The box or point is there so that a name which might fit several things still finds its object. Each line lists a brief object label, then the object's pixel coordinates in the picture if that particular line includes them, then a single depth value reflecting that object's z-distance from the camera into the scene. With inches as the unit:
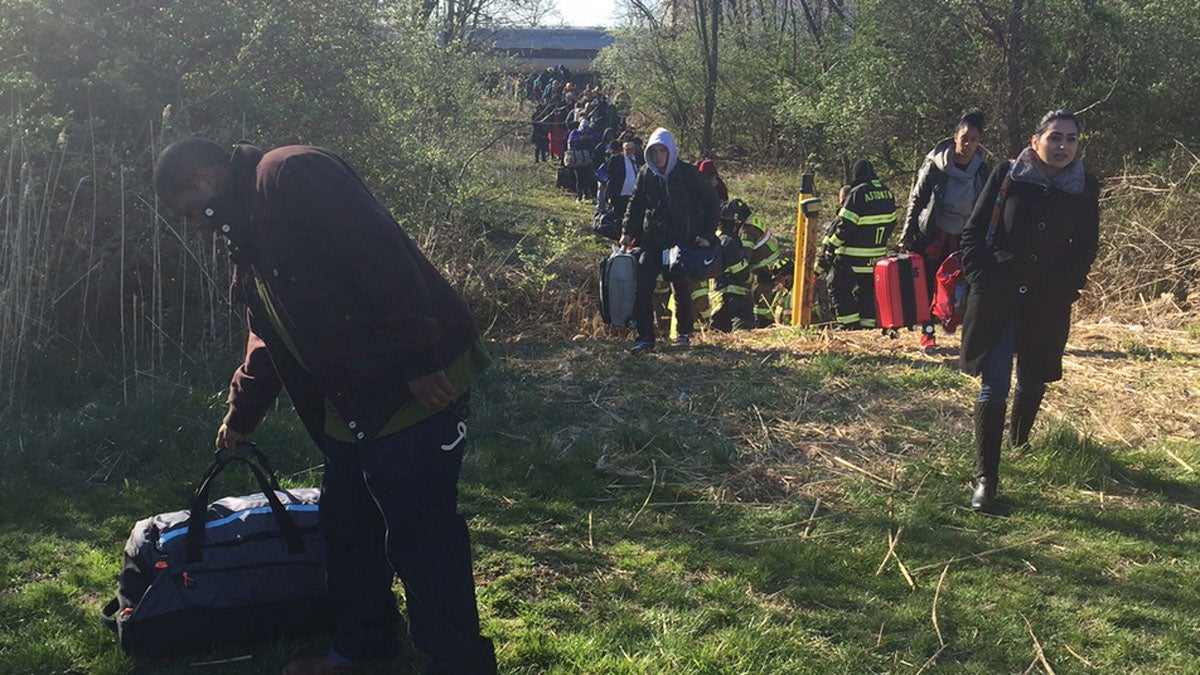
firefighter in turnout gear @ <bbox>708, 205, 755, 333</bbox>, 413.4
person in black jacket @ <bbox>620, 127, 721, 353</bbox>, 327.0
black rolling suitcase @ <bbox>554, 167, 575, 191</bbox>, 876.0
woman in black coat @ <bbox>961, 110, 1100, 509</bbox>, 187.6
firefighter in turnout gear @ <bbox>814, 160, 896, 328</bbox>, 350.3
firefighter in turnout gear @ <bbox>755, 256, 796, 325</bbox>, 412.5
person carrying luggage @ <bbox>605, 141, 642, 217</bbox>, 452.1
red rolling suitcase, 323.3
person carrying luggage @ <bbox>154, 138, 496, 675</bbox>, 110.8
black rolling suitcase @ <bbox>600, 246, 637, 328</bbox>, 330.0
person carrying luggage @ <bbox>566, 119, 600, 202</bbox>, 850.8
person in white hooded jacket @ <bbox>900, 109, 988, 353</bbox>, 304.3
